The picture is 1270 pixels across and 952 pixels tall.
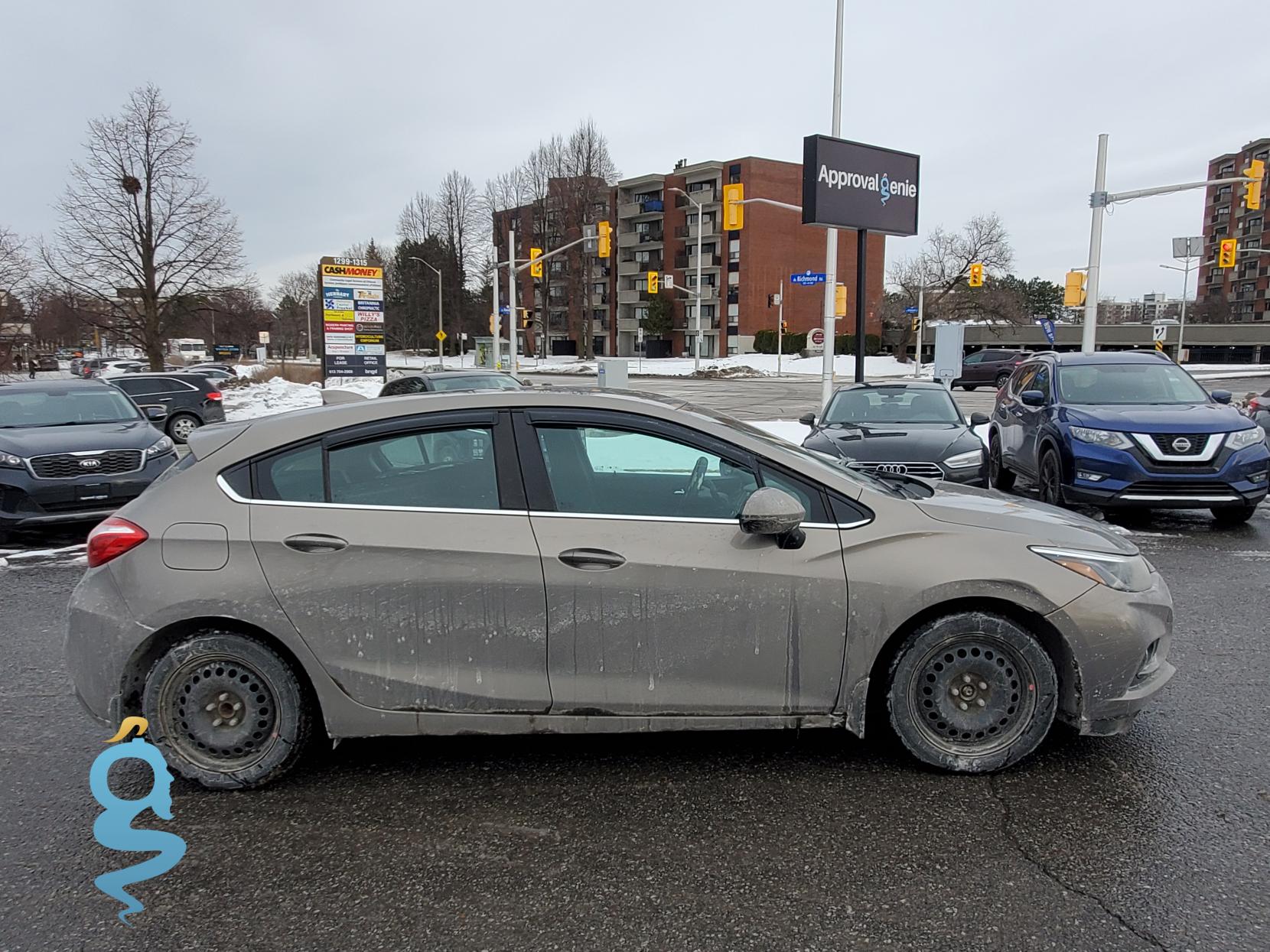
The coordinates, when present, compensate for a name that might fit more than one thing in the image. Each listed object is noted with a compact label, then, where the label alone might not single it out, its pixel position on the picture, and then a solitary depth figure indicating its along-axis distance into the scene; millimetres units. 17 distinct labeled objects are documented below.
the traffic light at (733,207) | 21734
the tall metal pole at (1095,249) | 22328
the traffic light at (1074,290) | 25812
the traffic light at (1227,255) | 29359
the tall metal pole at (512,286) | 34488
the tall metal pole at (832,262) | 17797
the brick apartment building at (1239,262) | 95625
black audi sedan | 8641
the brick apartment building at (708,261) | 74438
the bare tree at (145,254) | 28141
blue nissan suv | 8336
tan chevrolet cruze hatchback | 3375
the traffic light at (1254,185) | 22320
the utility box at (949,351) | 21828
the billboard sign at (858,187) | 15492
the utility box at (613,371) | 24562
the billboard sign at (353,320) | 33844
